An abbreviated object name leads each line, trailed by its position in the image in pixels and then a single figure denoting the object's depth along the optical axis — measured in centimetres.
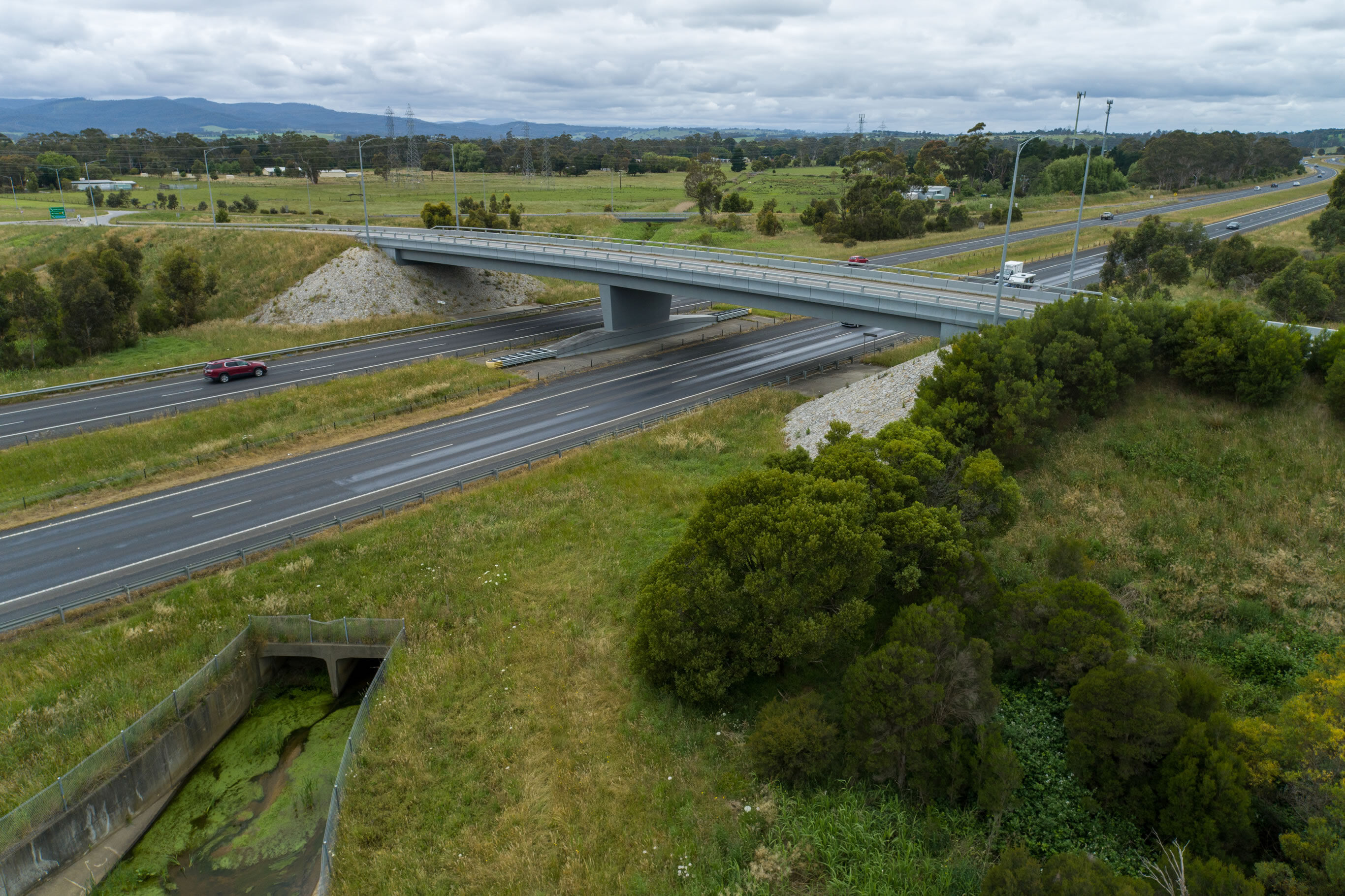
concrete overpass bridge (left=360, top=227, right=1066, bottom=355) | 4634
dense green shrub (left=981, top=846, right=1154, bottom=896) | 1341
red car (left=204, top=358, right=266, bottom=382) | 5128
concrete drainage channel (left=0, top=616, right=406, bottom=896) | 1853
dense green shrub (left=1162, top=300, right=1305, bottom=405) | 3103
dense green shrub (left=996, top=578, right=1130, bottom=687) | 2027
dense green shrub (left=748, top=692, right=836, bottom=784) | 1842
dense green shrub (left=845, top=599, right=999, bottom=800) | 1806
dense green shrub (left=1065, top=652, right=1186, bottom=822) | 1717
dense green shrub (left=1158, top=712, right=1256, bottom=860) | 1591
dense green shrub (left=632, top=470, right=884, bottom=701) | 2062
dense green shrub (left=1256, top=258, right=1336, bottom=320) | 4159
